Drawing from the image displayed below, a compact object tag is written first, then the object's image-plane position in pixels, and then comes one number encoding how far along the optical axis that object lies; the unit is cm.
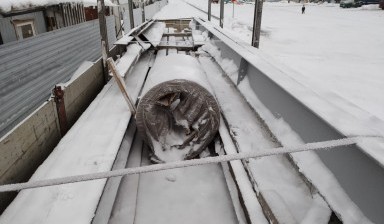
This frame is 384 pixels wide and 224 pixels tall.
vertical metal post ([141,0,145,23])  1595
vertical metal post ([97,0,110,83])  576
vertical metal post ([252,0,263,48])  567
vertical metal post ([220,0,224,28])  1022
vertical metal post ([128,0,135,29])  1139
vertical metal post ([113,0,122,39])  1532
